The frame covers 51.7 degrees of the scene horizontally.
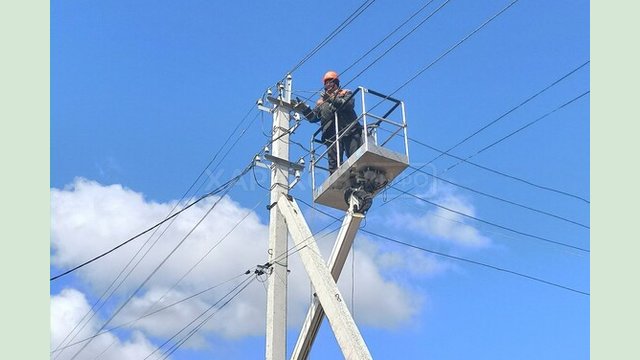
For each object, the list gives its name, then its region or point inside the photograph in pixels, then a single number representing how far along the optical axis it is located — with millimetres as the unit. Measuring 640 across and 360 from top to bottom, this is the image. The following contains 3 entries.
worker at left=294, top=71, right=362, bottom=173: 11625
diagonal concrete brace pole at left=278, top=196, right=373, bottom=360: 8957
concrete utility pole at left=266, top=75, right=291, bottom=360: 10281
